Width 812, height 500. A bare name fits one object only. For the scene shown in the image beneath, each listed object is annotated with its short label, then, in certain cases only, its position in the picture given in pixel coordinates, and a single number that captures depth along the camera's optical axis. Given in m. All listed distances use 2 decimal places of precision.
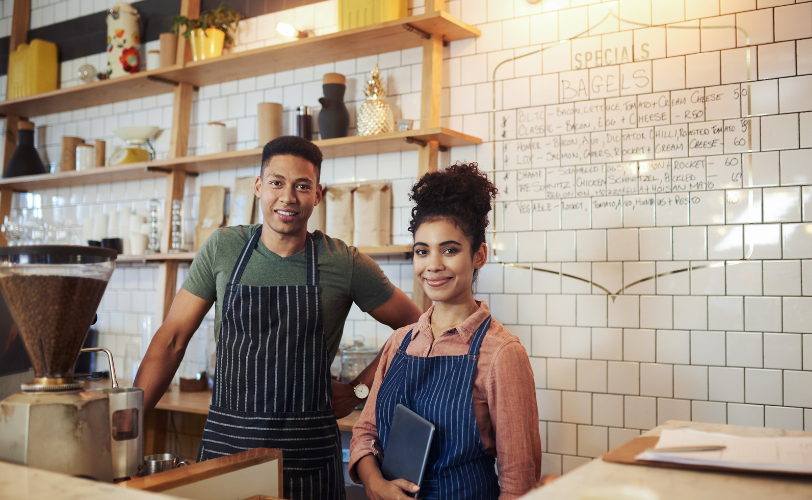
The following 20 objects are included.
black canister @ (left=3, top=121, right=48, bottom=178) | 4.41
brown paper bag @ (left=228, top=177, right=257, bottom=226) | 3.64
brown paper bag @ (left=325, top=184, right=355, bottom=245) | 3.30
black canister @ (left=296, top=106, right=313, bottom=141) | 3.38
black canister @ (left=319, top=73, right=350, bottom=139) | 3.28
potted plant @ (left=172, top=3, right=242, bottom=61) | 3.68
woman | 1.61
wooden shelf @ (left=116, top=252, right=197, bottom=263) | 3.62
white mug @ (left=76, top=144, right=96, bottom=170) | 4.21
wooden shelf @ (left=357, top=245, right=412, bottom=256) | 3.02
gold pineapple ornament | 3.16
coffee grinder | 1.14
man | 2.13
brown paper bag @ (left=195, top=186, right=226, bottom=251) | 3.75
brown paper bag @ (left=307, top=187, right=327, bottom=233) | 3.40
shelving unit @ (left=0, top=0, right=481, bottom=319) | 3.04
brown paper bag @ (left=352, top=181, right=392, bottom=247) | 3.23
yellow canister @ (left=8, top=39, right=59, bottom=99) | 4.43
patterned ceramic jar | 4.12
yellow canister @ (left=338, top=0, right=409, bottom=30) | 3.14
